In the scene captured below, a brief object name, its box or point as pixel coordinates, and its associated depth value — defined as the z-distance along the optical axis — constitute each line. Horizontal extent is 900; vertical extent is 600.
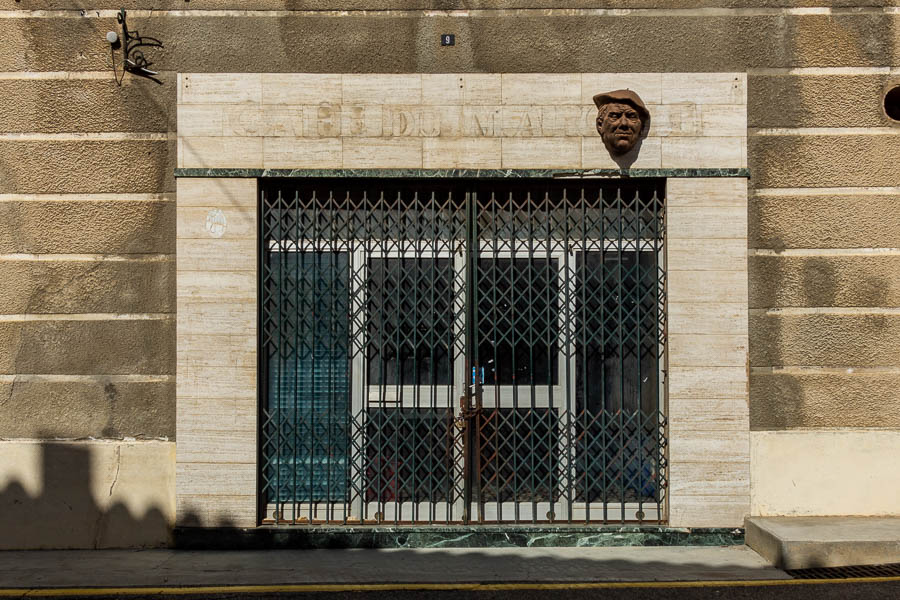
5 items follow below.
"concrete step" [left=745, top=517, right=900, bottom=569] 6.49
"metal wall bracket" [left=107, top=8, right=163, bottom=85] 7.35
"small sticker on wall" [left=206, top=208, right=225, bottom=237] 7.35
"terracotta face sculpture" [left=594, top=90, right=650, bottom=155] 7.27
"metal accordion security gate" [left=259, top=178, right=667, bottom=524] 7.51
